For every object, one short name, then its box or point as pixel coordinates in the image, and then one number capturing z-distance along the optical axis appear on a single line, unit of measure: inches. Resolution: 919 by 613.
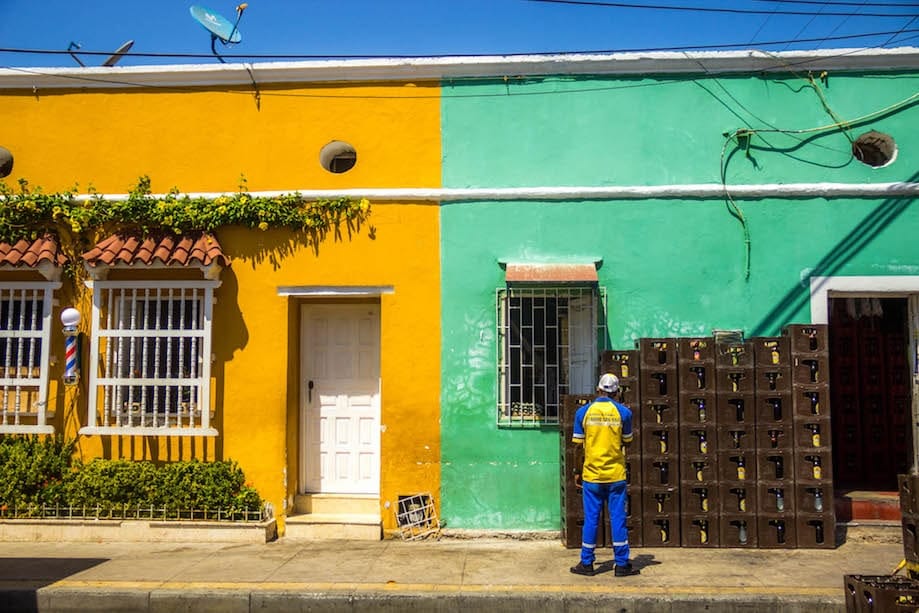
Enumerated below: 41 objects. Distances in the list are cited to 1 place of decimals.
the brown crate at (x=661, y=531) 307.6
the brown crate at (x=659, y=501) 308.7
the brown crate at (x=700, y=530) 307.4
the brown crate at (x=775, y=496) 307.9
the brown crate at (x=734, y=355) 315.0
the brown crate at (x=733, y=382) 314.2
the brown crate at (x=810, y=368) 313.1
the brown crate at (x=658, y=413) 313.0
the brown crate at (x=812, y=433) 310.7
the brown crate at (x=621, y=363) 314.8
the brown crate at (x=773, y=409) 312.8
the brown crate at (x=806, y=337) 314.5
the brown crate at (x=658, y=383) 313.7
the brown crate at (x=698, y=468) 310.0
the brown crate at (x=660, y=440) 311.9
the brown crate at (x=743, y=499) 308.5
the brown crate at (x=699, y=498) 308.8
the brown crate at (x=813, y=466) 309.0
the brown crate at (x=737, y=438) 311.4
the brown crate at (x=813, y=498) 307.4
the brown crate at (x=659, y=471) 310.3
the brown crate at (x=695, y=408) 312.8
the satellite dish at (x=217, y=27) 355.6
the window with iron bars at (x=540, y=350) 335.6
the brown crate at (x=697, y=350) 314.8
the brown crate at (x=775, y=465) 309.7
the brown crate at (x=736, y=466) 309.7
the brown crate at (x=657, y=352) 314.3
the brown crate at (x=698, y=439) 311.1
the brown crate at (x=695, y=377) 314.0
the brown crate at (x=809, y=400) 312.0
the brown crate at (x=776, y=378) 313.9
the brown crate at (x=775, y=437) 311.4
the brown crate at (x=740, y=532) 307.1
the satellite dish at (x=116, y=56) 377.4
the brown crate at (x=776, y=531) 306.8
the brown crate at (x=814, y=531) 306.8
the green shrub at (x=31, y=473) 333.4
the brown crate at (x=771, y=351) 315.0
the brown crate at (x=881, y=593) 203.6
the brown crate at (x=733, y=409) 312.5
